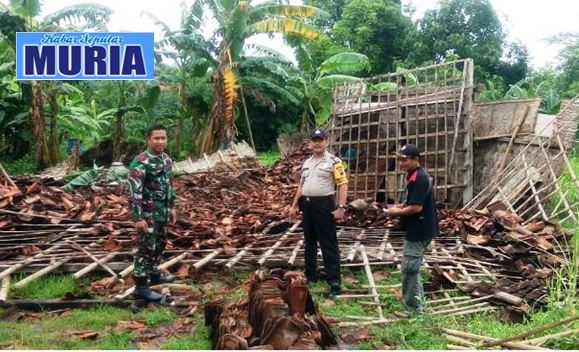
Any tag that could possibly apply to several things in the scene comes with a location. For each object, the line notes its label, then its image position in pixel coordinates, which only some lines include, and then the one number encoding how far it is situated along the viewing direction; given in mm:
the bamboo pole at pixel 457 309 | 4996
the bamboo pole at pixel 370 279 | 5223
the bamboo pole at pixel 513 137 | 10102
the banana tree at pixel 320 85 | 18469
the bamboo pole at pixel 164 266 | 5373
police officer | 5770
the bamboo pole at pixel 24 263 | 5817
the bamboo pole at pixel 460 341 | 3893
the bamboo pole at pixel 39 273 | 5649
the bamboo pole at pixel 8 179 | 9833
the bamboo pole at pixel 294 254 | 6336
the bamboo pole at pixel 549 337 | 3787
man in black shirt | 4938
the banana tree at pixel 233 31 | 15344
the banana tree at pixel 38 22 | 14953
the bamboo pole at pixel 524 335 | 3432
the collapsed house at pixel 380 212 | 6125
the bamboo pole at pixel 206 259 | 6243
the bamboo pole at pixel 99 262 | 6000
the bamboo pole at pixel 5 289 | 5323
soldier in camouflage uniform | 5207
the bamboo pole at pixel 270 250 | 6384
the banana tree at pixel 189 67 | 16031
